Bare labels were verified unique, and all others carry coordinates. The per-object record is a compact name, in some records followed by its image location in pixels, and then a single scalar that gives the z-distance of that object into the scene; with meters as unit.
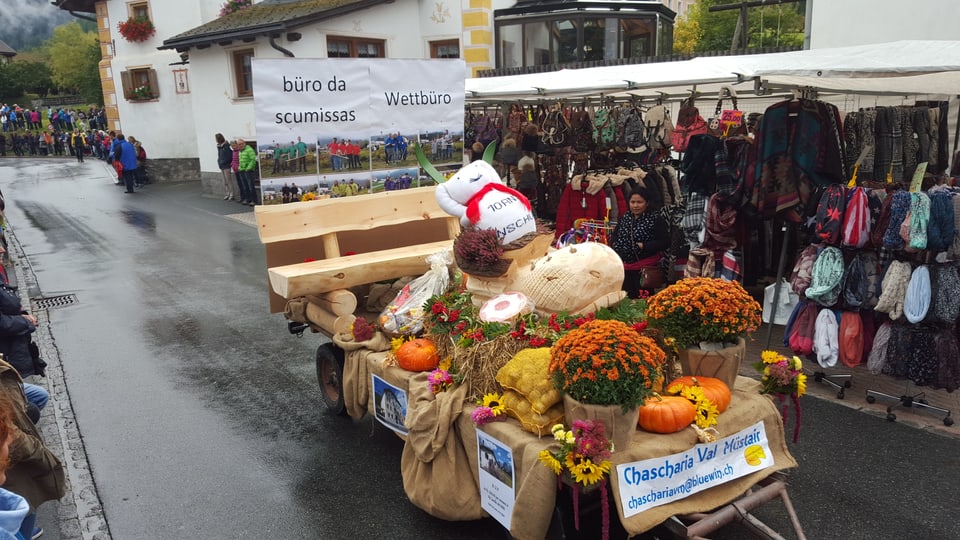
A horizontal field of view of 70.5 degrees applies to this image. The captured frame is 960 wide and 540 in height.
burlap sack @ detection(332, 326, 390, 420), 4.82
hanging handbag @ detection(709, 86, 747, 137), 7.17
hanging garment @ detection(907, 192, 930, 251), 4.85
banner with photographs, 5.50
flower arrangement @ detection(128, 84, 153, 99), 23.70
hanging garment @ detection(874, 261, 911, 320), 5.10
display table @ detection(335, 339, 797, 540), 3.22
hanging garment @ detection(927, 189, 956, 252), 4.82
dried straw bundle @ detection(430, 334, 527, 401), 3.88
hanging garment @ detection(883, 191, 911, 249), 4.99
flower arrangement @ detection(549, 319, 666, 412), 3.08
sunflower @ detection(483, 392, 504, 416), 3.66
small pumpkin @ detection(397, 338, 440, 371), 4.34
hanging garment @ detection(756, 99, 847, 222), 5.97
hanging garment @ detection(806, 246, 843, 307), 5.39
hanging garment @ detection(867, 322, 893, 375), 5.24
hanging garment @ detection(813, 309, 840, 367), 5.47
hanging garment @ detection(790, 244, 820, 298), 5.62
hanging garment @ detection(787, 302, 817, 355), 5.63
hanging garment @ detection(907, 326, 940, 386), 5.07
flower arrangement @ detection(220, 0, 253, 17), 20.12
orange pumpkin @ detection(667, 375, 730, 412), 3.50
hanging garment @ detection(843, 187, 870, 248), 5.22
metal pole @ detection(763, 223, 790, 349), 6.16
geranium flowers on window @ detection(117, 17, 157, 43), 22.92
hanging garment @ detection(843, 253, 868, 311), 5.33
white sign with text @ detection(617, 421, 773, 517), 3.10
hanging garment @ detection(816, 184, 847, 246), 5.32
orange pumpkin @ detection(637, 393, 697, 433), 3.33
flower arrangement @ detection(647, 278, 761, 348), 3.60
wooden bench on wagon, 5.15
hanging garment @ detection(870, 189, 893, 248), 5.14
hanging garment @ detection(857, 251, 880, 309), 5.29
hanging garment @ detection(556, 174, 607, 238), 7.95
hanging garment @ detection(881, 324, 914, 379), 5.14
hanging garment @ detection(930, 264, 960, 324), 4.89
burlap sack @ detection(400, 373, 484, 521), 3.84
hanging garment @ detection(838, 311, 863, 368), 5.38
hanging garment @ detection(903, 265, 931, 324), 4.97
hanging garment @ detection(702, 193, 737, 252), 6.50
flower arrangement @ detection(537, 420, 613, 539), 2.97
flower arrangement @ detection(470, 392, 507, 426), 3.60
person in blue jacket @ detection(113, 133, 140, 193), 21.36
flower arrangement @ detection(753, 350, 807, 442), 3.73
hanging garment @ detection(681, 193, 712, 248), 6.83
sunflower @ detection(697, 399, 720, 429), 3.38
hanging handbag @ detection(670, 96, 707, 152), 7.85
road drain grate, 9.44
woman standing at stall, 6.88
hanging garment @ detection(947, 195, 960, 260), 4.84
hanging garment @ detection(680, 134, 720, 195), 6.73
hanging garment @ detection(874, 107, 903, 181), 6.47
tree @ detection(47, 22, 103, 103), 48.28
